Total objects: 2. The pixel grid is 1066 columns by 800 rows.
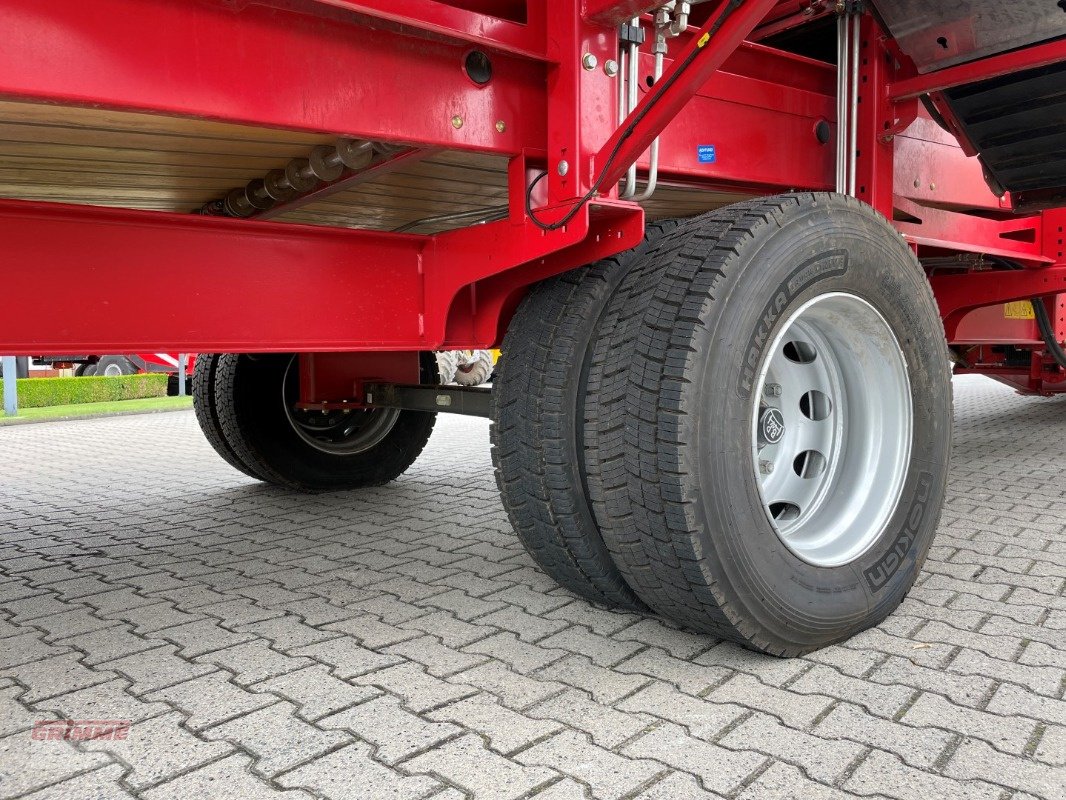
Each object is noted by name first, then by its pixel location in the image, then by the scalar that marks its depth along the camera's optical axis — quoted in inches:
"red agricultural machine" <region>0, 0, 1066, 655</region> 75.2
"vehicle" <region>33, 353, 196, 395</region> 561.6
